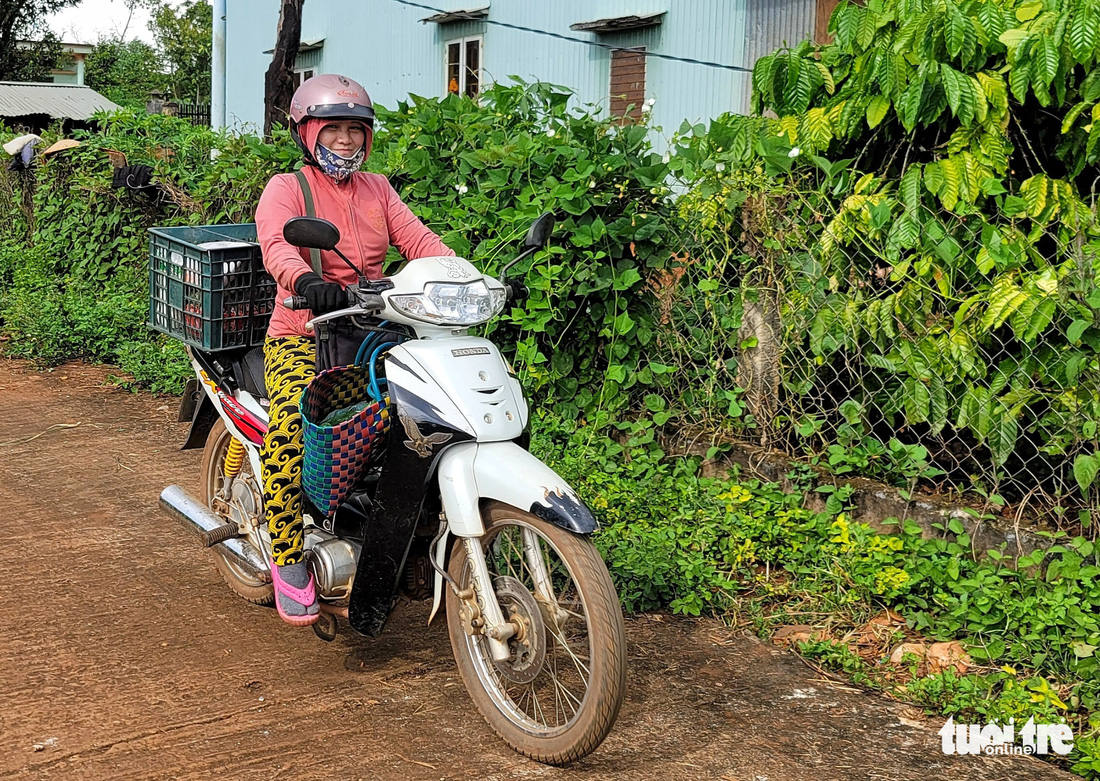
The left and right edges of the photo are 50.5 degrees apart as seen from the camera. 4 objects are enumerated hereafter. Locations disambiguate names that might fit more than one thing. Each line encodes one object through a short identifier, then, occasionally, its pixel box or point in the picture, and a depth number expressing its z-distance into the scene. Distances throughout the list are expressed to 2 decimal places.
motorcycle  3.21
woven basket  3.66
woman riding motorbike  3.87
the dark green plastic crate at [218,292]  4.29
